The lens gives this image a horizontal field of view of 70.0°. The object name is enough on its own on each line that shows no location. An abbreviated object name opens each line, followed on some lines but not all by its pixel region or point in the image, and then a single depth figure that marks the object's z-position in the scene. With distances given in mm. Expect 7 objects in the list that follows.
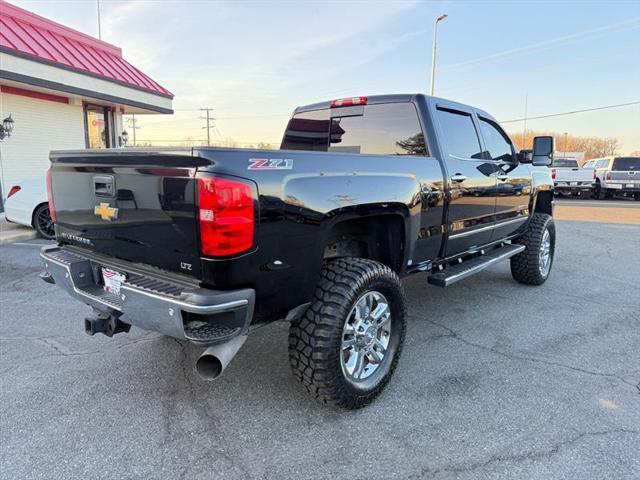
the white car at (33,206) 8562
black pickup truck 2316
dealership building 10992
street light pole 24188
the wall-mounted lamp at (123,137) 15486
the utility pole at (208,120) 74625
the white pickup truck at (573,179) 21328
